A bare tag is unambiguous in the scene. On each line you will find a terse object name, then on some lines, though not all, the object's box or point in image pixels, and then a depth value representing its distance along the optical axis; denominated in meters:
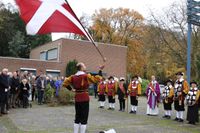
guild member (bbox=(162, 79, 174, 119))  15.95
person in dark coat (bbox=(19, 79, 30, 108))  19.20
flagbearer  9.11
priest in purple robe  17.45
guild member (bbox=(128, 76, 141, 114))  17.81
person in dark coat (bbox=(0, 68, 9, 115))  15.25
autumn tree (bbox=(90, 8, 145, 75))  56.28
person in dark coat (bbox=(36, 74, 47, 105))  21.50
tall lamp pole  19.65
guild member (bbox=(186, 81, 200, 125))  14.18
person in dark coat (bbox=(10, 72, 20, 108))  18.31
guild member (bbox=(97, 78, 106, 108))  20.28
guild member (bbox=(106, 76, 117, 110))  19.78
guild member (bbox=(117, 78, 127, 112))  18.95
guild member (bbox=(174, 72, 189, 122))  14.71
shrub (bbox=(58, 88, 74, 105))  21.17
